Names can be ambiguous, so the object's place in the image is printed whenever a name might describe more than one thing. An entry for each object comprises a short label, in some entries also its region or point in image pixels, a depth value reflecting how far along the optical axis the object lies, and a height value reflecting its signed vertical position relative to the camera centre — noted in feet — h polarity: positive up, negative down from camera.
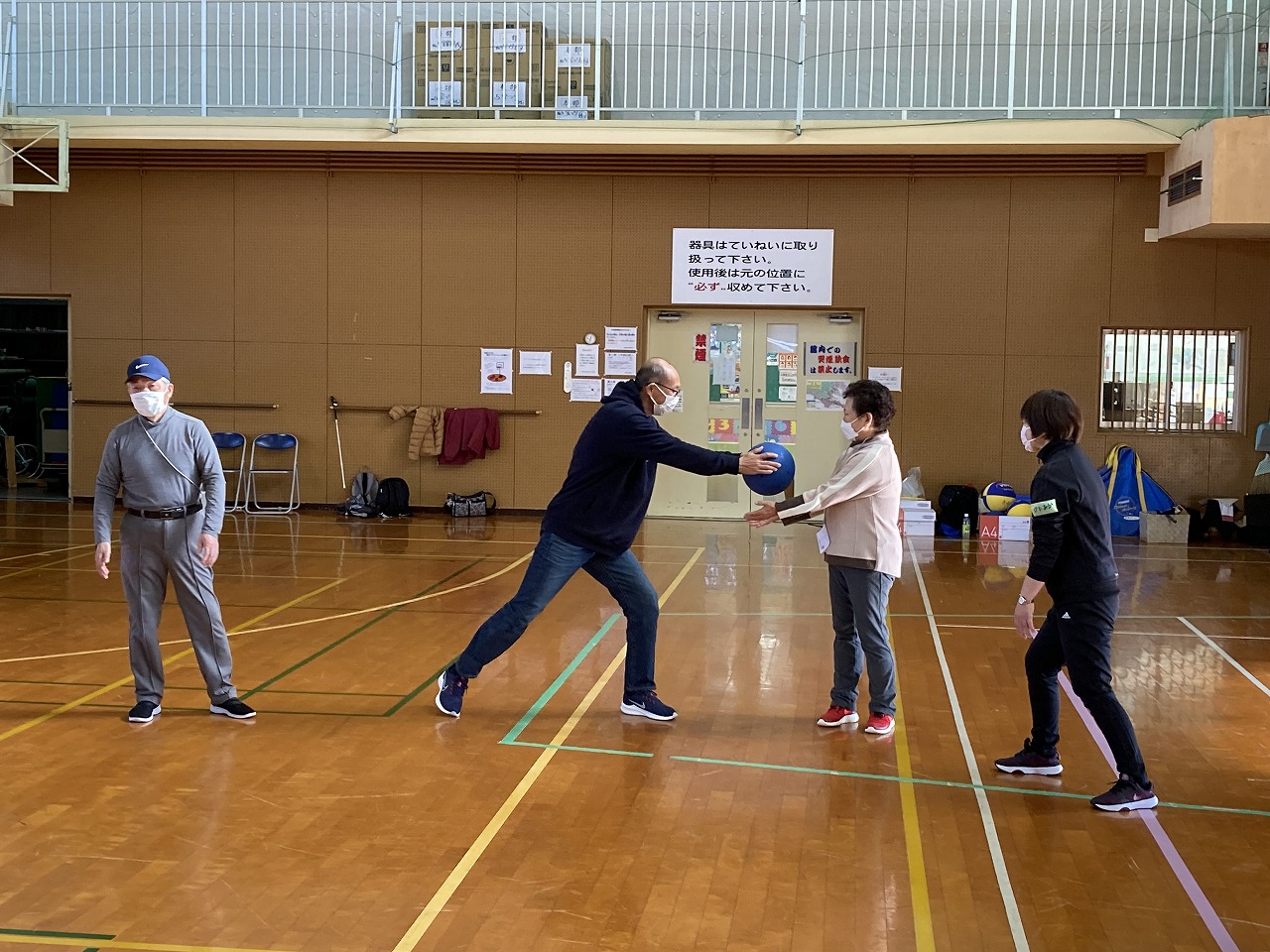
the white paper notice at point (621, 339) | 47.47 +2.24
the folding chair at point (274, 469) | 47.52 -2.87
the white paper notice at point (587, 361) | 47.65 +1.41
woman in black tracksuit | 15.05 -2.00
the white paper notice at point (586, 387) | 47.80 +0.44
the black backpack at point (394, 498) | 47.44 -3.82
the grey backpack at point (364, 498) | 46.96 -3.83
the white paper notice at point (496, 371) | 47.93 +1.00
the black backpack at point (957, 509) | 44.29 -3.69
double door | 47.44 +0.89
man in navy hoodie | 17.90 -1.81
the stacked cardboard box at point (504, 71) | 44.45 +11.50
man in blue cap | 18.40 -1.96
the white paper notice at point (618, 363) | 47.62 +1.35
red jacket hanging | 47.55 -1.31
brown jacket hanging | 47.70 -1.29
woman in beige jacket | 18.13 -1.74
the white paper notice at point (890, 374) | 46.52 +1.05
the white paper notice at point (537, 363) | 47.83 +1.31
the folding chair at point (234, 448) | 47.96 -2.16
